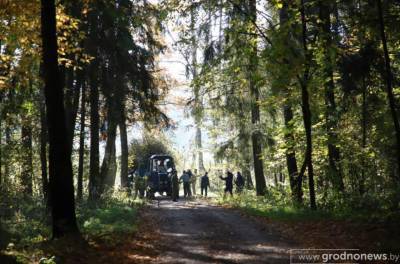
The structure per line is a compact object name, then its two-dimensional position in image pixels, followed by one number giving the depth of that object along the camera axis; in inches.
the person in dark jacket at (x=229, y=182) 1009.7
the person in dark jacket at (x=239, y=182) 1062.1
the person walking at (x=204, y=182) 1200.1
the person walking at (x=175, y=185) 957.2
